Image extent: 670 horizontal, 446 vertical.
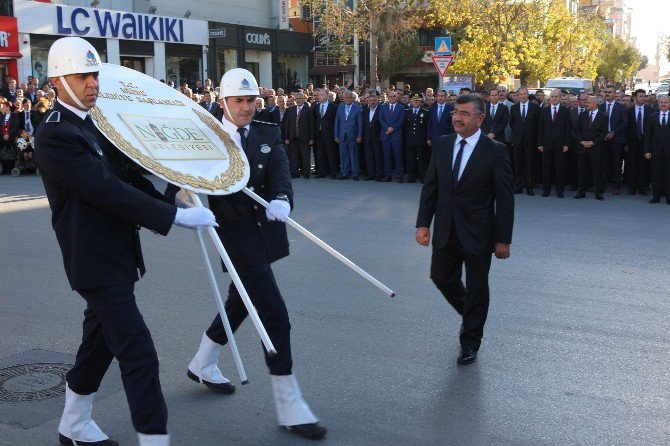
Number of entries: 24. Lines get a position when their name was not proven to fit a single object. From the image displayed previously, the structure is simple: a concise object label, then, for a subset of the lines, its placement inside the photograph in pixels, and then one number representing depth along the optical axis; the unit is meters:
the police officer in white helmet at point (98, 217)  3.47
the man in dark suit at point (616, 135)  14.17
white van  31.83
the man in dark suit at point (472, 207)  5.36
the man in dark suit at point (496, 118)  14.82
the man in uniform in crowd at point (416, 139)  16.06
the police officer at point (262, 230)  4.26
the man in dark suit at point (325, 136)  17.31
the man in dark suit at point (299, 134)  17.53
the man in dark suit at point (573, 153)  14.23
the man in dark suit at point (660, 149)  13.16
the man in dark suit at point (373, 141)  16.61
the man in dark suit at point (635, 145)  14.27
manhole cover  4.77
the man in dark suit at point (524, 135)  14.53
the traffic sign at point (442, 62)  19.55
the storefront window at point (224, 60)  36.06
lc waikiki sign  26.48
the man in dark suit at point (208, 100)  18.04
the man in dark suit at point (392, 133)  16.28
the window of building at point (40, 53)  26.72
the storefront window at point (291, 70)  41.22
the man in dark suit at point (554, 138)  14.20
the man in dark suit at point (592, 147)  13.75
